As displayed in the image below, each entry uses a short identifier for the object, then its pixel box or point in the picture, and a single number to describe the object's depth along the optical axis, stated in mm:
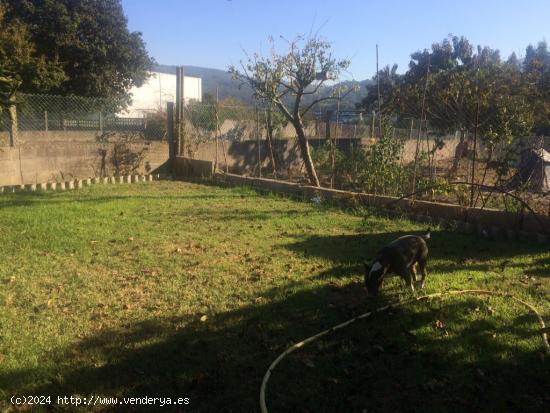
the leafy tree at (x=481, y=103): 10883
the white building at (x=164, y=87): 43219
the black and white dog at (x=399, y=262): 4656
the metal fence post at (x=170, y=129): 14289
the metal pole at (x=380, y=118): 10172
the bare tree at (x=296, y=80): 11812
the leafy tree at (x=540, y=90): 13672
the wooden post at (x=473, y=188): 7564
